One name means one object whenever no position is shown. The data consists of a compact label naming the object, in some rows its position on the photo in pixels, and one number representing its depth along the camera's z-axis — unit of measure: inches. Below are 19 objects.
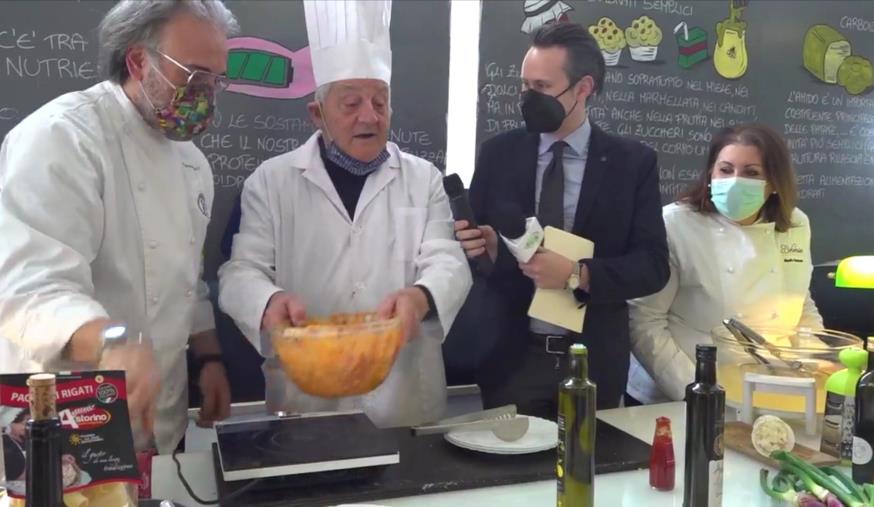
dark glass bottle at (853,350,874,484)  47.8
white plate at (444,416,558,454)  52.6
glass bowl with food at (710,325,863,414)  57.3
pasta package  32.8
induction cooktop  47.5
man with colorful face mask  49.9
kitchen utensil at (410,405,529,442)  54.2
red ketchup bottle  48.8
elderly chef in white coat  71.0
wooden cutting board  53.6
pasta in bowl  51.6
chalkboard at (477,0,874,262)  107.8
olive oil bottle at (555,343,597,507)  38.1
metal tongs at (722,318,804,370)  58.1
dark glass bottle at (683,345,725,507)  39.7
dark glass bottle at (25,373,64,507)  28.4
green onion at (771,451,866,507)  42.5
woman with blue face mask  84.0
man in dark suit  77.4
